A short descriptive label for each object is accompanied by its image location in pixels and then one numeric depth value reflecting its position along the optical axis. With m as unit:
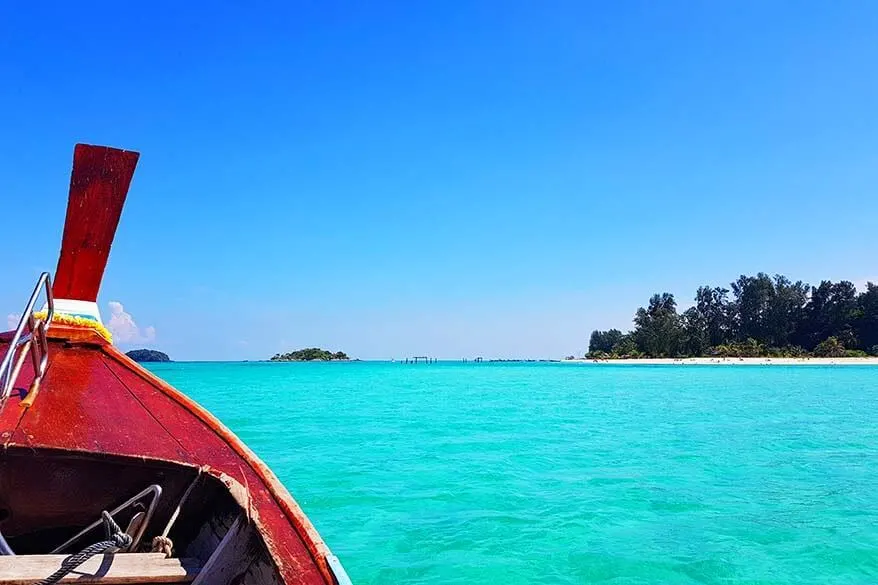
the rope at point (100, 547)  2.50
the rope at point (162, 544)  2.99
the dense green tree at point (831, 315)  76.56
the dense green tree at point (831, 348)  73.94
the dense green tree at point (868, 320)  73.78
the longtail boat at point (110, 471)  2.69
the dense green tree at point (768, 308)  81.25
